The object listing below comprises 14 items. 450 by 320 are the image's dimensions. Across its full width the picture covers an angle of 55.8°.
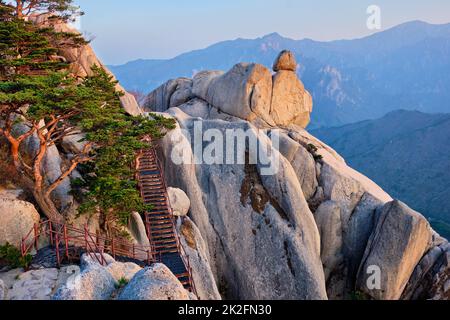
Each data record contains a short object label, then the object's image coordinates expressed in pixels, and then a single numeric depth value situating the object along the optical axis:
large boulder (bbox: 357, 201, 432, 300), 27.30
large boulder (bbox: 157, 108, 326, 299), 25.20
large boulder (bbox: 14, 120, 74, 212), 22.00
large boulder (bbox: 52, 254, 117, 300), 12.07
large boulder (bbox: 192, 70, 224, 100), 41.47
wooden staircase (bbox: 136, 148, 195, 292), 21.36
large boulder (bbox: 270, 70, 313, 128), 39.66
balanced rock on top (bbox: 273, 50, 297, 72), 40.66
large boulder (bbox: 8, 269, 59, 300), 14.34
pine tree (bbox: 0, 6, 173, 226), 17.45
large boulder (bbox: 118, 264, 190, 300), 11.61
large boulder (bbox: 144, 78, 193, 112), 43.28
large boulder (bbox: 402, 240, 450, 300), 28.11
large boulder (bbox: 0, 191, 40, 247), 18.28
